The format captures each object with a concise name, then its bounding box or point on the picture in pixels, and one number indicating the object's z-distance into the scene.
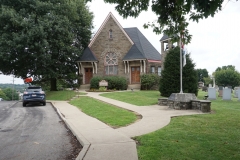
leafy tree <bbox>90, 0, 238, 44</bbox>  6.47
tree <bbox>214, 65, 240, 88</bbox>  81.40
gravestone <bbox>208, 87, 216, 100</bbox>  19.67
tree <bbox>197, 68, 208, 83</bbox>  111.91
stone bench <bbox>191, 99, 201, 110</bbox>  12.47
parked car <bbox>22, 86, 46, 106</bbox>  18.95
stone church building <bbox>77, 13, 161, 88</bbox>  32.31
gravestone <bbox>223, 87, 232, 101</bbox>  18.75
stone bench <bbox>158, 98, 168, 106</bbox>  14.85
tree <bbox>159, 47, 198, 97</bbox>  17.89
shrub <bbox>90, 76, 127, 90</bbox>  30.22
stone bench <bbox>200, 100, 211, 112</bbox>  11.66
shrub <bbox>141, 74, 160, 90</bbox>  29.99
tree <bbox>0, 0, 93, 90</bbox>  24.69
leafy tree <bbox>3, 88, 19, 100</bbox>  105.37
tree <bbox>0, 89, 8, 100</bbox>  98.41
